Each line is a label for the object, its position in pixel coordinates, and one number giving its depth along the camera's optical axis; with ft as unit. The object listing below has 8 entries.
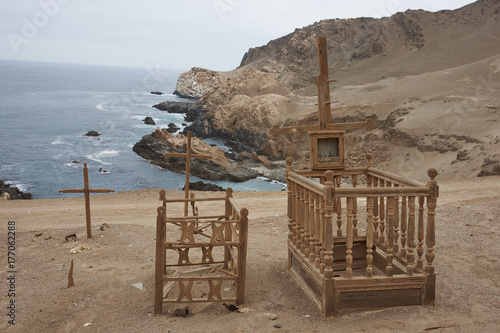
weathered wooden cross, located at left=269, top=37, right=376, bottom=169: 24.97
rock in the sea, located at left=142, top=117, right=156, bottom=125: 193.06
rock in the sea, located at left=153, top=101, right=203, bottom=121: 183.48
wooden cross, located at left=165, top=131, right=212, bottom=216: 35.18
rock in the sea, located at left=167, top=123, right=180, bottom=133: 163.53
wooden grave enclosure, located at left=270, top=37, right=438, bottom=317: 18.56
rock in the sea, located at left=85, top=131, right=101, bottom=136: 167.02
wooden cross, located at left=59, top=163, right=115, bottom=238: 34.50
